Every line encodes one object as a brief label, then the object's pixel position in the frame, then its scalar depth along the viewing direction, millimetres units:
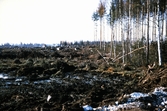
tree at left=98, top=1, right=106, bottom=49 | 38912
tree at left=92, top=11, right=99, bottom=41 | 50156
